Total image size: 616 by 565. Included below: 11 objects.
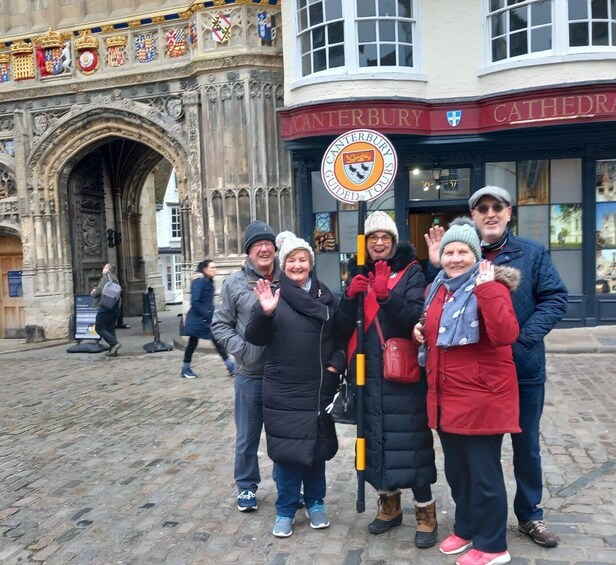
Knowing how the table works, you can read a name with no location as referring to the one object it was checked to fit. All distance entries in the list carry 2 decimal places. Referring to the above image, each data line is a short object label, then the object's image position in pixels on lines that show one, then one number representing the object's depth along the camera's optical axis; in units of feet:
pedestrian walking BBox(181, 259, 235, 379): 29.04
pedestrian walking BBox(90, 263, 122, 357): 36.91
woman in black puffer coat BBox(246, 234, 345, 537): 12.00
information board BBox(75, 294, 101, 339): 40.42
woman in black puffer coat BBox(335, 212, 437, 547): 11.44
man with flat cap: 11.10
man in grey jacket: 13.56
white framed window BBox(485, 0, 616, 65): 33.81
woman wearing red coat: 10.09
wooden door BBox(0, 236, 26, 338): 49.52
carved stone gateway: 39.29
